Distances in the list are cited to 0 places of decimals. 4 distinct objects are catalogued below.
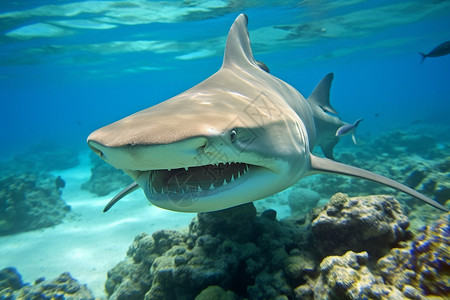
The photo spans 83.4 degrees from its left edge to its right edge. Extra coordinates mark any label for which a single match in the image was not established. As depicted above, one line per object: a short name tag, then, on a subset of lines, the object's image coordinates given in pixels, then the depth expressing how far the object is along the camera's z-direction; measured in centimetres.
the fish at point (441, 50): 739
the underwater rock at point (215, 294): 219
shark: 133
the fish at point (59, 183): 1043
